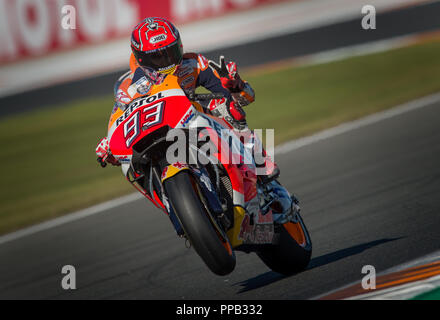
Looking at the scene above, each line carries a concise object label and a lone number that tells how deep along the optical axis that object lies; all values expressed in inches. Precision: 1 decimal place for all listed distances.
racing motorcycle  330.3
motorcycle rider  375.9
